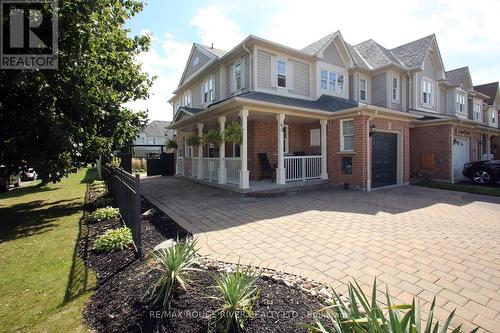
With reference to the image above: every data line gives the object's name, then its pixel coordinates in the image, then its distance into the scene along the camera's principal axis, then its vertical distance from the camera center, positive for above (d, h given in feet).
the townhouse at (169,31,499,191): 35.47 +7.34
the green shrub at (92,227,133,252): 15.30 -4.80
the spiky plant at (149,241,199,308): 9.42 -4.36
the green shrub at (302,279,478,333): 5.96 -3.98
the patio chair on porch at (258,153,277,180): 39.24 -0.66
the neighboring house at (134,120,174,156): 181.68 +21.15
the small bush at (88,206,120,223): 22.78 -4.63
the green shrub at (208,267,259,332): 7.95 -4.65
